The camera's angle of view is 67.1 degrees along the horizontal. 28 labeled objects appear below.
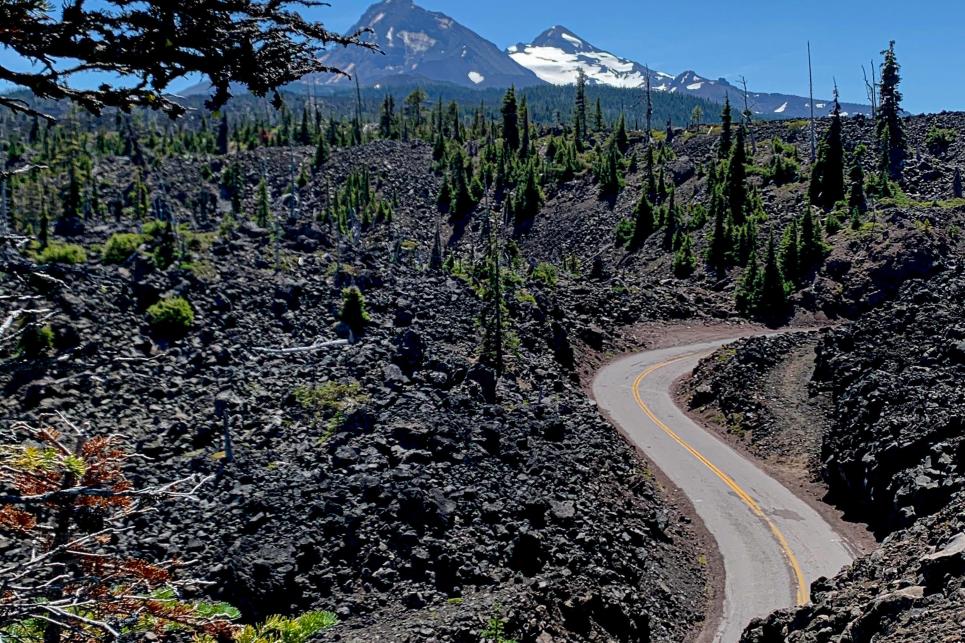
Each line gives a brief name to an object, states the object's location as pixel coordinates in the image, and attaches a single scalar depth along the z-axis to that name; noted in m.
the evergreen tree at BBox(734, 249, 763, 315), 54.83
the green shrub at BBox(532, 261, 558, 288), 56.35
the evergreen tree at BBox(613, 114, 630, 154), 96.38
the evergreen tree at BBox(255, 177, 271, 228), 64.70
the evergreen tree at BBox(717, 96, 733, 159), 80.44
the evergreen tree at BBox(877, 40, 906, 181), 74.69
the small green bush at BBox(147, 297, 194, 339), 36.75
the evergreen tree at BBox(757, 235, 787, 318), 53.06
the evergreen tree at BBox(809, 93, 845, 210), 66.25
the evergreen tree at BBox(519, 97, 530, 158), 102.38
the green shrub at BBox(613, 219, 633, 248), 73.88
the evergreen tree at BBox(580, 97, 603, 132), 112.71
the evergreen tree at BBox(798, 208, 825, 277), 57.09
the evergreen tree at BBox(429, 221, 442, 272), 56.16
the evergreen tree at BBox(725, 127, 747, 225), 67.56
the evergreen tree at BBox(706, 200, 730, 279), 62.44
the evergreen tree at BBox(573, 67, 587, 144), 105.06
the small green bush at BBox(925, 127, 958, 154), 76.50
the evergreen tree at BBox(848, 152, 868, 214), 63.22
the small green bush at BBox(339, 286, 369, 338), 40.12
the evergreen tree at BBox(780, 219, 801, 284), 56.72
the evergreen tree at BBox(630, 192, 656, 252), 72.31
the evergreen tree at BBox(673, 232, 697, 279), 64.19
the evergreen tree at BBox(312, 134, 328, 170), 99.81
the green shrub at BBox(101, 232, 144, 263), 43.94
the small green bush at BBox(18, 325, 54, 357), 32.44
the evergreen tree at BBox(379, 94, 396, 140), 120.72
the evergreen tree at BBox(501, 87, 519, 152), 101.73
